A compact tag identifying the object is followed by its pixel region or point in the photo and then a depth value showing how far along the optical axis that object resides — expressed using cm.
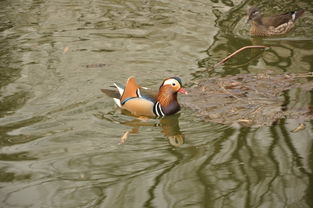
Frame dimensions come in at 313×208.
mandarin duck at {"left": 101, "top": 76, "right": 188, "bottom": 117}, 1355
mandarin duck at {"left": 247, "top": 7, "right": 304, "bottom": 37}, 1912
